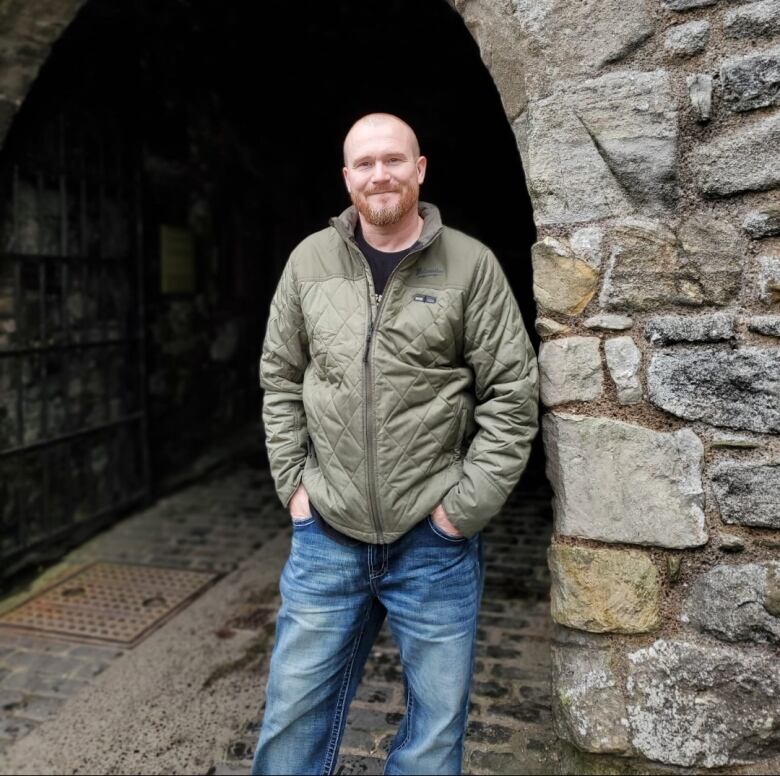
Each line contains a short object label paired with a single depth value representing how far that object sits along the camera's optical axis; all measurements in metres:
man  1.79
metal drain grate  3.35
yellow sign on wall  5.10
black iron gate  3.74
